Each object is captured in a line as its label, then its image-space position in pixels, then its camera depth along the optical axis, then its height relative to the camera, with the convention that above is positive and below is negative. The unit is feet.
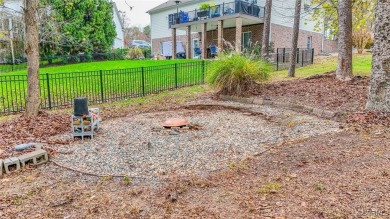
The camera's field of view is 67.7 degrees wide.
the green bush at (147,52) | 95.35 +5.56
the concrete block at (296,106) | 22.11 -2.87
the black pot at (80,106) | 15.70 -1.98
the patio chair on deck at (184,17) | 72.18 +12.82
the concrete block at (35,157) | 12.70 -3.88
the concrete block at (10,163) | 12.23 -3.94
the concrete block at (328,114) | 19.12 -2.99
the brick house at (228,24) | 62.90 +10.76
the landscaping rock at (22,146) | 14.12 -3.74
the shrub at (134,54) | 84.58 +4.40
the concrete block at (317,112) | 20.00 -2.98
